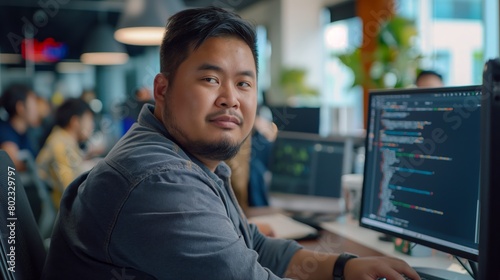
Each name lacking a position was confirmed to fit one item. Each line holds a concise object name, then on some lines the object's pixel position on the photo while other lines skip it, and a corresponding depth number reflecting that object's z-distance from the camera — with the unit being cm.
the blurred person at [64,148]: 358
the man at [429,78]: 345
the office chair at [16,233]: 102
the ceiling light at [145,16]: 327
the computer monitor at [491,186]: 69
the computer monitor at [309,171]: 220
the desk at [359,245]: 147
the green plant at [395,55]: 543
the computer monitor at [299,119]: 297
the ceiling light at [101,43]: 585
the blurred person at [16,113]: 450
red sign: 982
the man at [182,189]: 90
